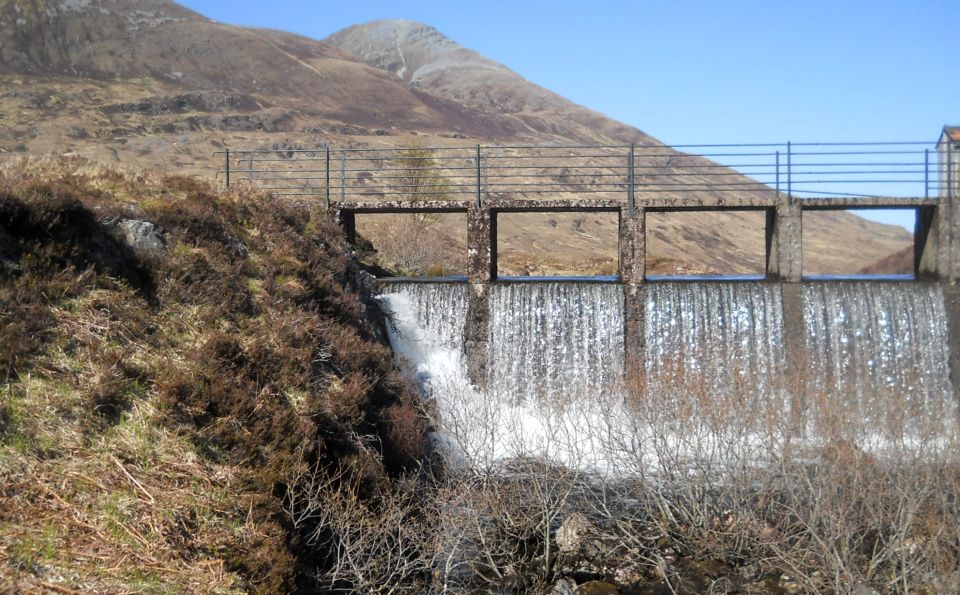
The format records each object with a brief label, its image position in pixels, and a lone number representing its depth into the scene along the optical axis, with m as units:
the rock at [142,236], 13.20
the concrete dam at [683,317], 18.72
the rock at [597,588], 11.30
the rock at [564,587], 11.17
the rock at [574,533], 12.05
